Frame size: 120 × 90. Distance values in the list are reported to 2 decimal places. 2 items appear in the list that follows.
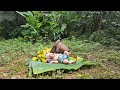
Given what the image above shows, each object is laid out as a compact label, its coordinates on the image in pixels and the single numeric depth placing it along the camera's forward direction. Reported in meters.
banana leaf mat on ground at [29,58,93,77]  1.69
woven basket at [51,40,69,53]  1.88
